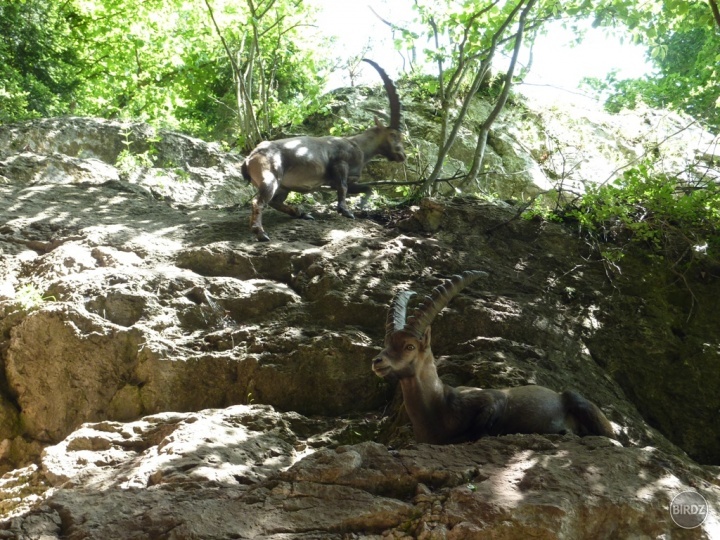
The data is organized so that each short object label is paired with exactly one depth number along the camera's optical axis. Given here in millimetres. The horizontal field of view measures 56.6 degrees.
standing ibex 9570
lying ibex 5441
